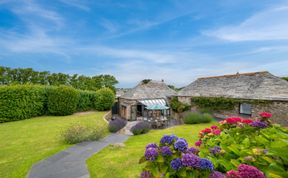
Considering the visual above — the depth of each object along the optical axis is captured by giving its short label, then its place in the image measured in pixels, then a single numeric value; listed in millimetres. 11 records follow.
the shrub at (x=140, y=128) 13353
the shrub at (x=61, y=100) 23078
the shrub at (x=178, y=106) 22505
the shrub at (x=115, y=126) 13920
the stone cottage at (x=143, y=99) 22469
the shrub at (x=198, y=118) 17500
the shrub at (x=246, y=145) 1870
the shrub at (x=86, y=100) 27422
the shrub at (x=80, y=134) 10164
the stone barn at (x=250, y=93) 14656
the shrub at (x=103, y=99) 29297
